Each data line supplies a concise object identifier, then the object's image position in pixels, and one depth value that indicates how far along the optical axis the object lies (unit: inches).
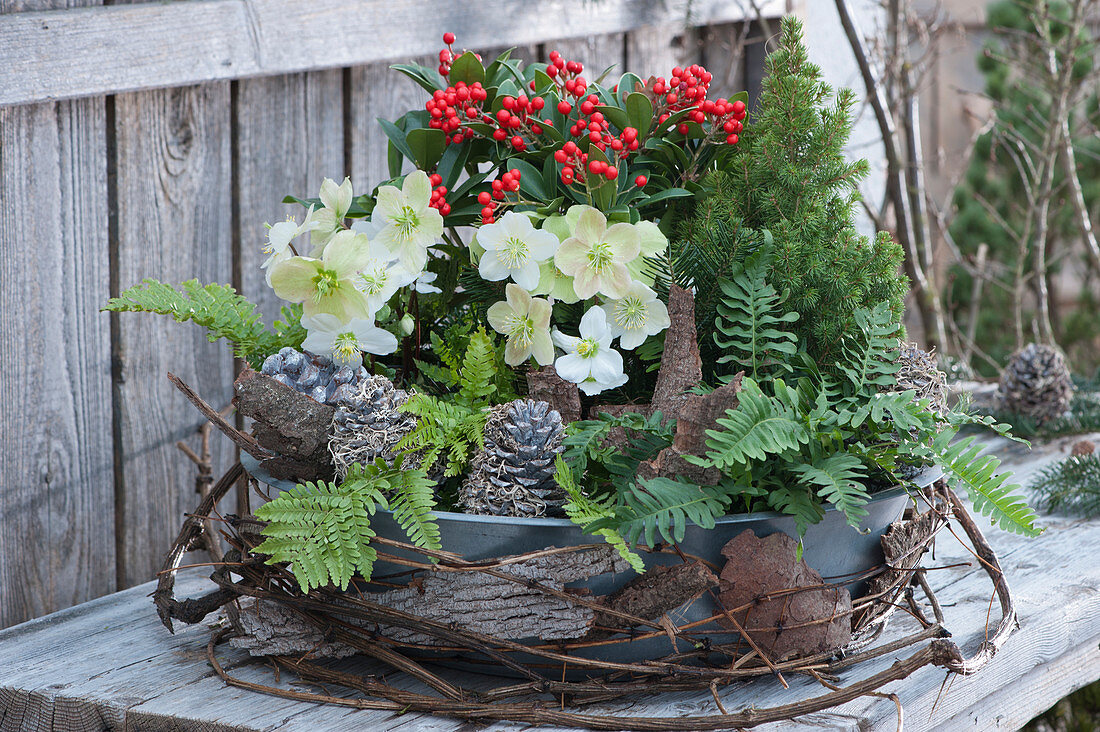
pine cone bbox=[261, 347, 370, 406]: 90.7
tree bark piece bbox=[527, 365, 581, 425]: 91.9
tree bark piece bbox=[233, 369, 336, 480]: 89.8
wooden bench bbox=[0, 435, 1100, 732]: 89.7
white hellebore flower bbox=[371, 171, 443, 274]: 92.8
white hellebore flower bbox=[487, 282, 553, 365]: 92.1
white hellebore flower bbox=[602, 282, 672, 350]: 92.4
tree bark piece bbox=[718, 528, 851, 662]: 89.0
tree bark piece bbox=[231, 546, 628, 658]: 88.8
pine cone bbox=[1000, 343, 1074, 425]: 116.8
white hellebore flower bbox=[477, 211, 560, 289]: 91.9
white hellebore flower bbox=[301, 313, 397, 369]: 91.7
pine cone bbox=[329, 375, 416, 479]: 90.2
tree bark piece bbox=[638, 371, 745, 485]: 88.5
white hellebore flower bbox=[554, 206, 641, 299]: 91.7
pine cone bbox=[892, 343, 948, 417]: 93.1
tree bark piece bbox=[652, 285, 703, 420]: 91.4
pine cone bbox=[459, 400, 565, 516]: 89.6
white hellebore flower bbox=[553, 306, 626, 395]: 92.1
